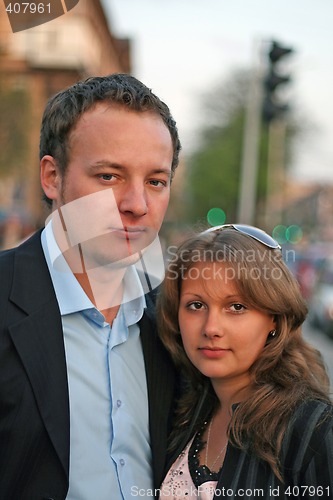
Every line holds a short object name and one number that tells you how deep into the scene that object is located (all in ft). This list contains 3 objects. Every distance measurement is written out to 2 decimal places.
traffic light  30.17
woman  7.07
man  6.96
